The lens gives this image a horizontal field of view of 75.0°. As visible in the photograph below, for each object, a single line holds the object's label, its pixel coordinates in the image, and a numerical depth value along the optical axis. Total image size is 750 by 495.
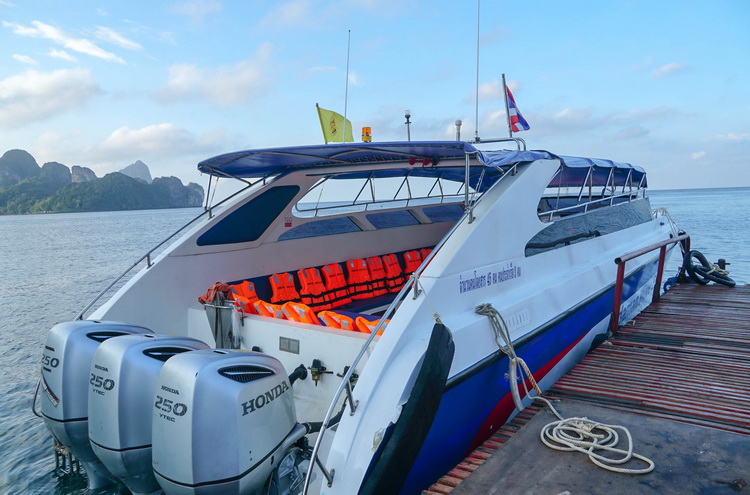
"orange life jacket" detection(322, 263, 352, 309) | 5.72
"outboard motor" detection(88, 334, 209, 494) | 2.51
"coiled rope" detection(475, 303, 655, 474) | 2.62
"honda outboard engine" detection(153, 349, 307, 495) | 2.22
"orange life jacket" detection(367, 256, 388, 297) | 6.30
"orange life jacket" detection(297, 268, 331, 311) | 5.41
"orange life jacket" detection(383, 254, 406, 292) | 6.52
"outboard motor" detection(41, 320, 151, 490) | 2.80
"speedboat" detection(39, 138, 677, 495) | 2.37
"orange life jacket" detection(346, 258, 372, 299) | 6.04
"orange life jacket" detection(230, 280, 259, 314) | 4.59
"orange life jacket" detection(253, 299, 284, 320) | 3.75
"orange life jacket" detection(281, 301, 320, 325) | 3.56
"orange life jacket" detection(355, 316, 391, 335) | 3.26
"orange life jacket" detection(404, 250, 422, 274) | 6.80
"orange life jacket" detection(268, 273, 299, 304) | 5.11
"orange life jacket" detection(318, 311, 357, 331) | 3.37
